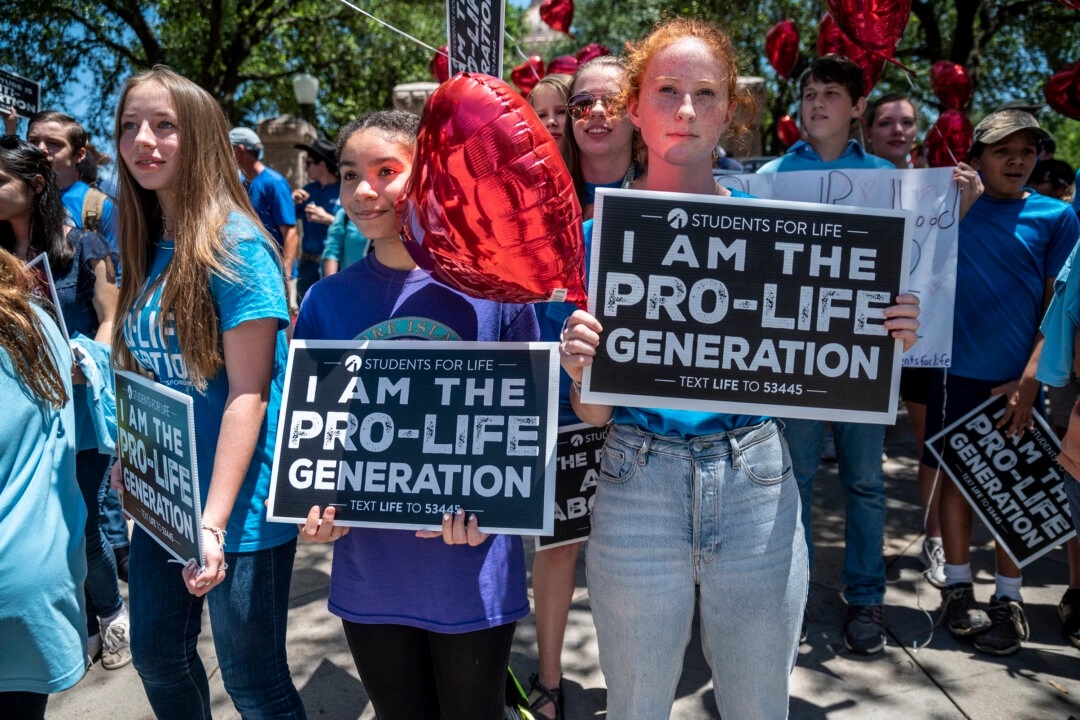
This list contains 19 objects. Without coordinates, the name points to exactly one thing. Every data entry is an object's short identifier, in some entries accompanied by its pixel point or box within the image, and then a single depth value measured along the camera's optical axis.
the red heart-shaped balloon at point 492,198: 1.67
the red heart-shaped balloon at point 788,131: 8.69
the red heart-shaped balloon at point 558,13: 5.82
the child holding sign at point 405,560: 1.83
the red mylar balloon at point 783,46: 6.38
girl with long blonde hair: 1.91
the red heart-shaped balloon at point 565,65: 4.25
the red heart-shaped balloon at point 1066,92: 3.82
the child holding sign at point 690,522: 1.75
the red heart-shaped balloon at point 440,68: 5.24
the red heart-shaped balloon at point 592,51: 4.22
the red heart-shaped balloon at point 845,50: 4.42
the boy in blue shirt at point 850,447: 3.21
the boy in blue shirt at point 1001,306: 3.32
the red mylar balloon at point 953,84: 5.08
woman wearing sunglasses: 2.65
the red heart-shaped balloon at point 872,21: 3.35
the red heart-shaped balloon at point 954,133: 4.28
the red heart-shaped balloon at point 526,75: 5.46
